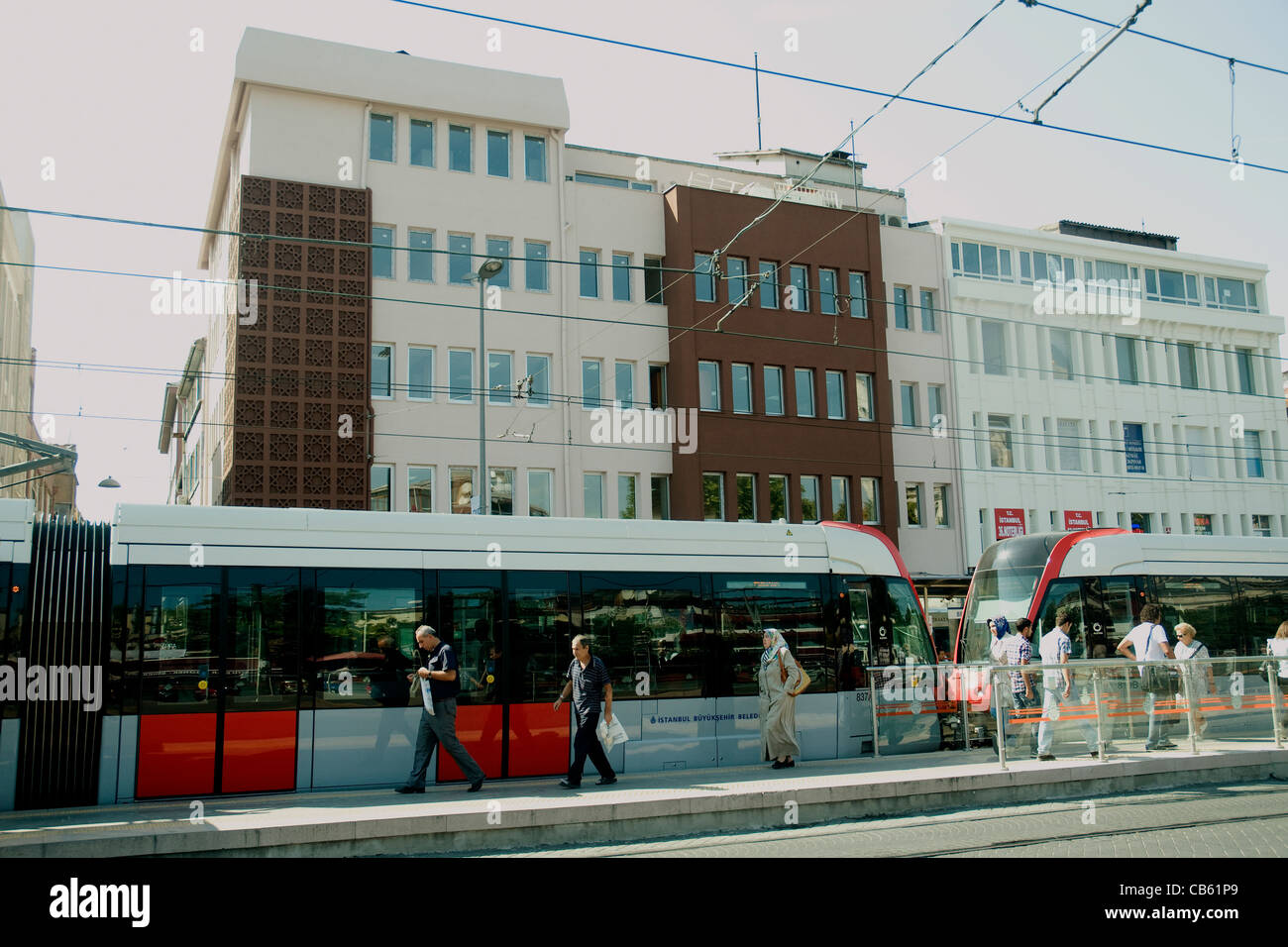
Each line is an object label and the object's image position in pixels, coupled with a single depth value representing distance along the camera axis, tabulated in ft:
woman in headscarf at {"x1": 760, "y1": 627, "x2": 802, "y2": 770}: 47.12
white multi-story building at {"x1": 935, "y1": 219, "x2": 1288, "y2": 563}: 134.31
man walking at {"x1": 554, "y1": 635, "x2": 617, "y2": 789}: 41.70
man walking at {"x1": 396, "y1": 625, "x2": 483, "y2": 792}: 39.63
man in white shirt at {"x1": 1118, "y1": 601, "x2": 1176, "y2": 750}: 50.42
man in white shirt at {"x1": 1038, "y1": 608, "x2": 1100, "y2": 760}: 44.93
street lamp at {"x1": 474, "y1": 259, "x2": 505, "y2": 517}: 75.05
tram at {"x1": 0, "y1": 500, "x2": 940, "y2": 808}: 38.91
